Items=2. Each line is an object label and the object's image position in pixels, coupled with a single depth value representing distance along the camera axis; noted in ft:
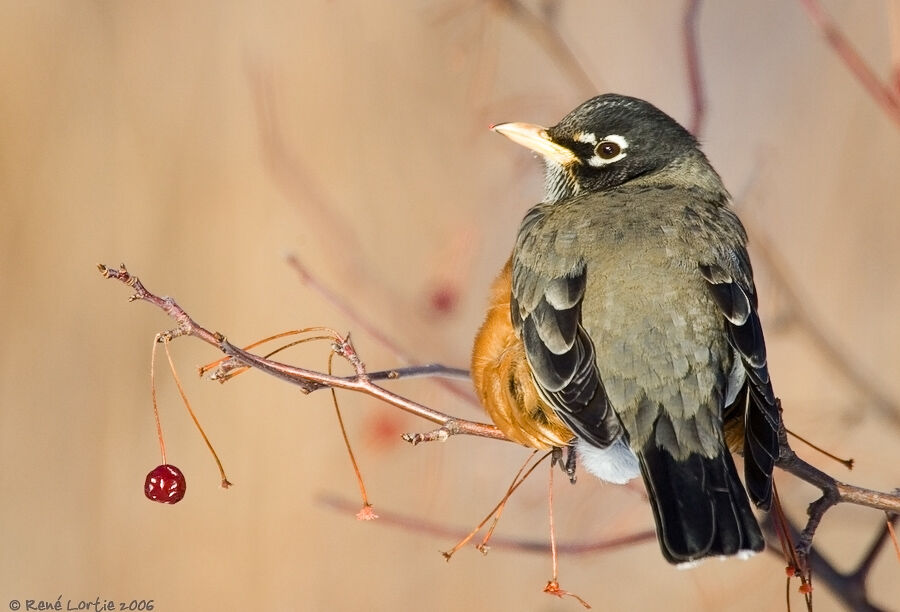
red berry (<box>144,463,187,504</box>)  18.19
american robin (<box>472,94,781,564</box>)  17.97
